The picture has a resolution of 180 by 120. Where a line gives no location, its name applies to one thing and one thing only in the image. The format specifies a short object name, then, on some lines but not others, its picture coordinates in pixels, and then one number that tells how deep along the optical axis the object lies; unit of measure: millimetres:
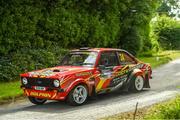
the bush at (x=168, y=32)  50594
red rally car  12781
